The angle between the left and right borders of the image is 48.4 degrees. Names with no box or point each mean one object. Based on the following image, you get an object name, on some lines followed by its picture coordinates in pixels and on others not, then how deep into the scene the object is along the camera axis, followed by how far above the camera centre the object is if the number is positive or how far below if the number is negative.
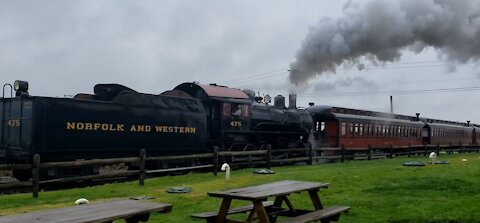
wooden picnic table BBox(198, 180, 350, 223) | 6.18 -0.80
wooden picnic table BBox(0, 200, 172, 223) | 4.73 -0.70
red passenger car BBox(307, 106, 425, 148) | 27.68 +0.79
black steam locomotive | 14.03 +0.54
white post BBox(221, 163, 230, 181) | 14.23 -0.82
